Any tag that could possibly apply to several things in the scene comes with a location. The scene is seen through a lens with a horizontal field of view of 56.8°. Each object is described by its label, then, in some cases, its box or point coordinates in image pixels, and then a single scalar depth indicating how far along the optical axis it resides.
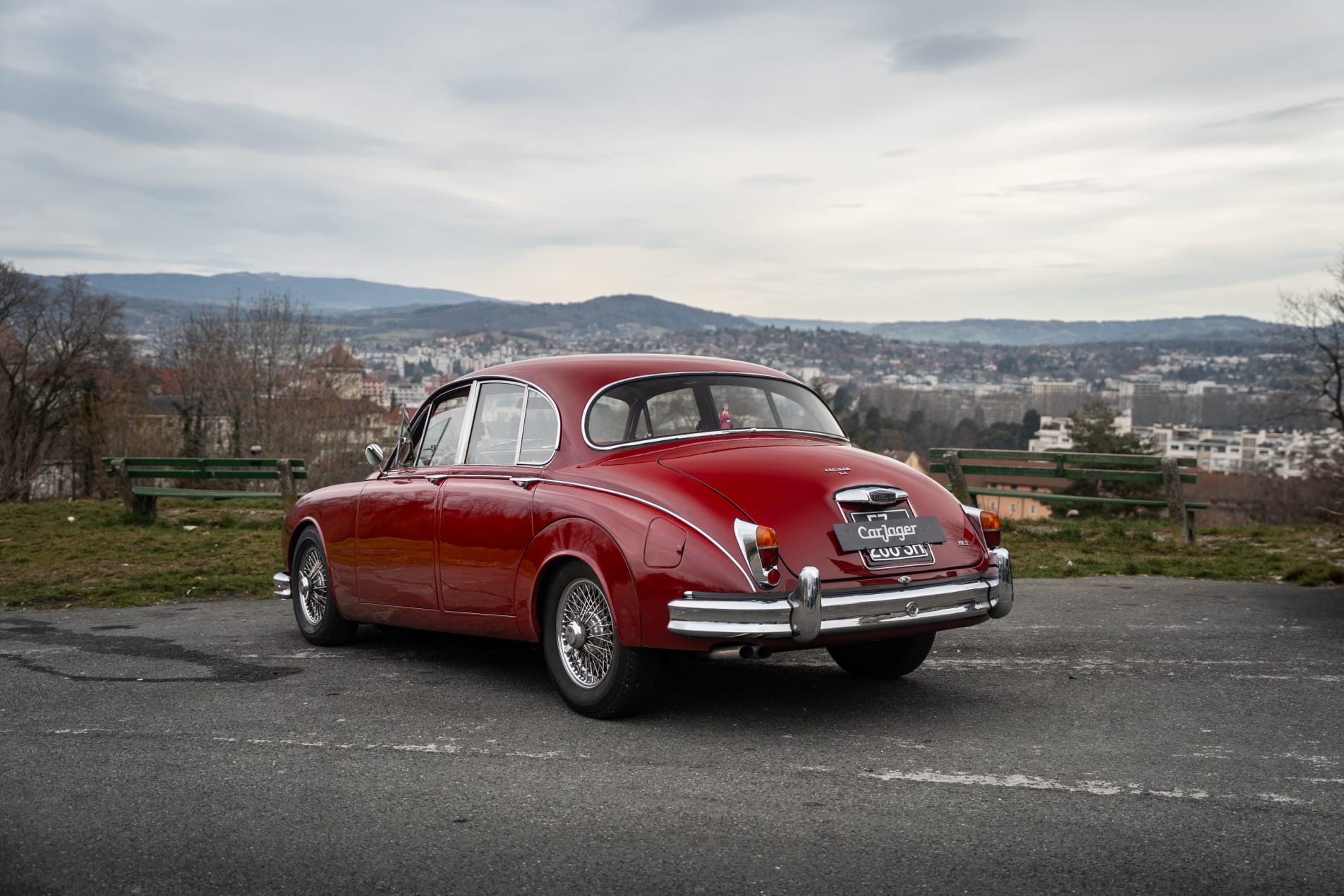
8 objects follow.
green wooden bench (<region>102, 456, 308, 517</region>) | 16.91
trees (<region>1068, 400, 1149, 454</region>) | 35.66
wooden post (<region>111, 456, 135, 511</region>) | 16.88
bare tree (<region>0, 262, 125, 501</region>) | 51.62
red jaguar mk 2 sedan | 5.24
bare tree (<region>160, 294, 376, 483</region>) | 50.50
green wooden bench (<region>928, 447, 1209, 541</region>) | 13.60
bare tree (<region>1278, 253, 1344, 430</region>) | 49.62
